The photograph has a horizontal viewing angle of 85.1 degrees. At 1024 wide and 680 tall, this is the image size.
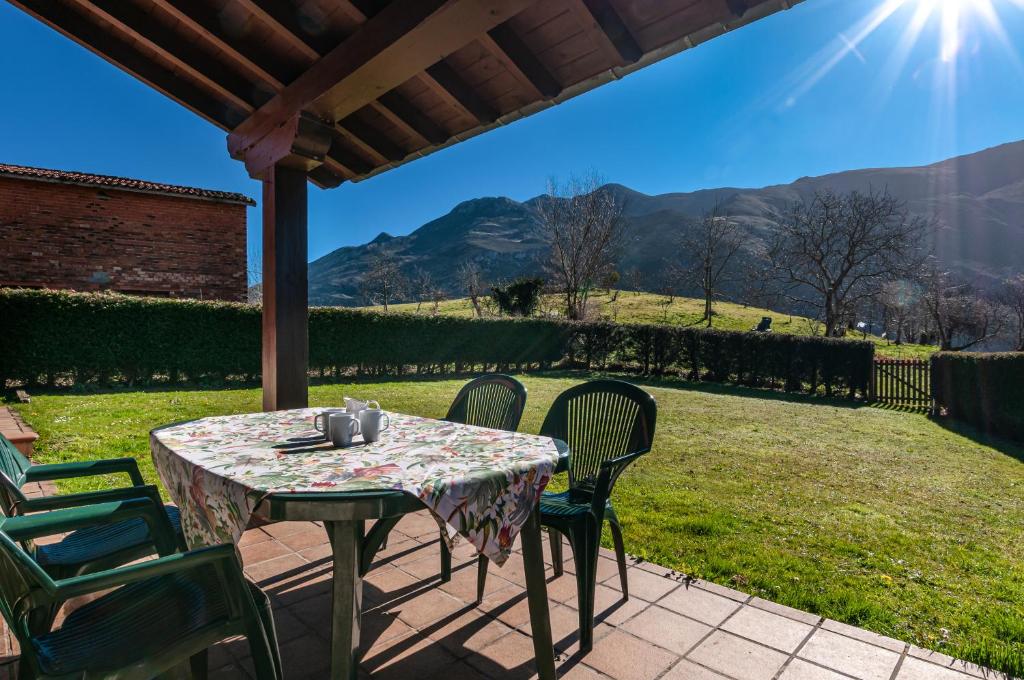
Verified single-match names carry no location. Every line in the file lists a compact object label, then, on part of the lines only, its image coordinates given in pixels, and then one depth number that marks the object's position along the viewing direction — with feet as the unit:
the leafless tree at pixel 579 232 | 78.02
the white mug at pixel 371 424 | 5.96
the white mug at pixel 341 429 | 5.81
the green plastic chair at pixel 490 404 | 8.23
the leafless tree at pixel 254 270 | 84.77
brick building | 39.81
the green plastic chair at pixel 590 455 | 6.04
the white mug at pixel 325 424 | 5.96
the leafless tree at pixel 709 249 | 84.94
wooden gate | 32.14
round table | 4.17
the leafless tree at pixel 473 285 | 85.12
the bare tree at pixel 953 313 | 79.61
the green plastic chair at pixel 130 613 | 3.47
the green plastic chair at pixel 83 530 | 5.32
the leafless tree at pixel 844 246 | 65.57
